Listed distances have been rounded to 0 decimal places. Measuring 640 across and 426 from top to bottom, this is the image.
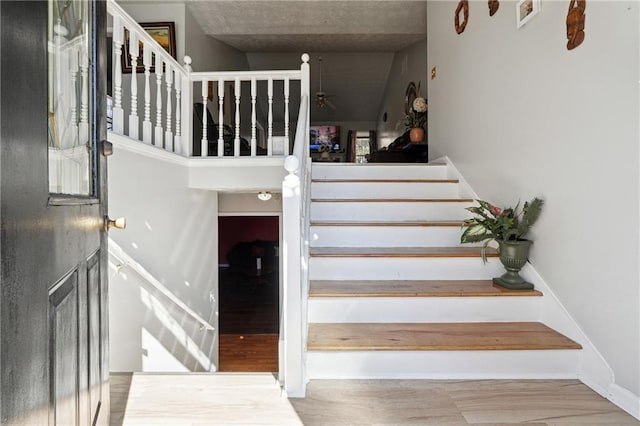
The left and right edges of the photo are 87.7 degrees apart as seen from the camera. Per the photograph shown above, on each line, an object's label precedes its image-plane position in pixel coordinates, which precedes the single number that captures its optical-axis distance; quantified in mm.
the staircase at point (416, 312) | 1499
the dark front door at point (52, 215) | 500
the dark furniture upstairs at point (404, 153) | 4012
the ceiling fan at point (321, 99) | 6861
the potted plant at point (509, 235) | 1792
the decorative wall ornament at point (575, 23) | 1527
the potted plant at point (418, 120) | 4047
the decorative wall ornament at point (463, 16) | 2736
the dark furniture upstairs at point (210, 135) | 3811
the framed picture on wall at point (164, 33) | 3996
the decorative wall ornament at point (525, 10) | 1852
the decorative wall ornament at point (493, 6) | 2273
